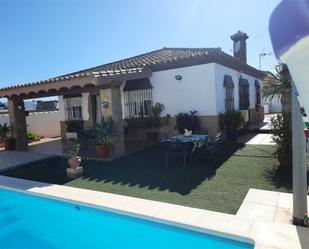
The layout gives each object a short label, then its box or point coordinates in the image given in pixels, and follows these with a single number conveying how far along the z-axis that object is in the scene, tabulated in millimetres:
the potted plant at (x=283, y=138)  8477
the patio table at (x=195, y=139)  9930
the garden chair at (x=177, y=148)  9500
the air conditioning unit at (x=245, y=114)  17094
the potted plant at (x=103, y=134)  11297
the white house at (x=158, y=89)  12141
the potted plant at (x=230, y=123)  14352
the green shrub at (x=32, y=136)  19644
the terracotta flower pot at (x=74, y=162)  9336
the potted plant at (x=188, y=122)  14242
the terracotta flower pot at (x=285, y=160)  8570
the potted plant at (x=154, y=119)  15508
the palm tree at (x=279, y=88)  12383
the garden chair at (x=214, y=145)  9503
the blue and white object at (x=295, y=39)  1306
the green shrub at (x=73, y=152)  9516
